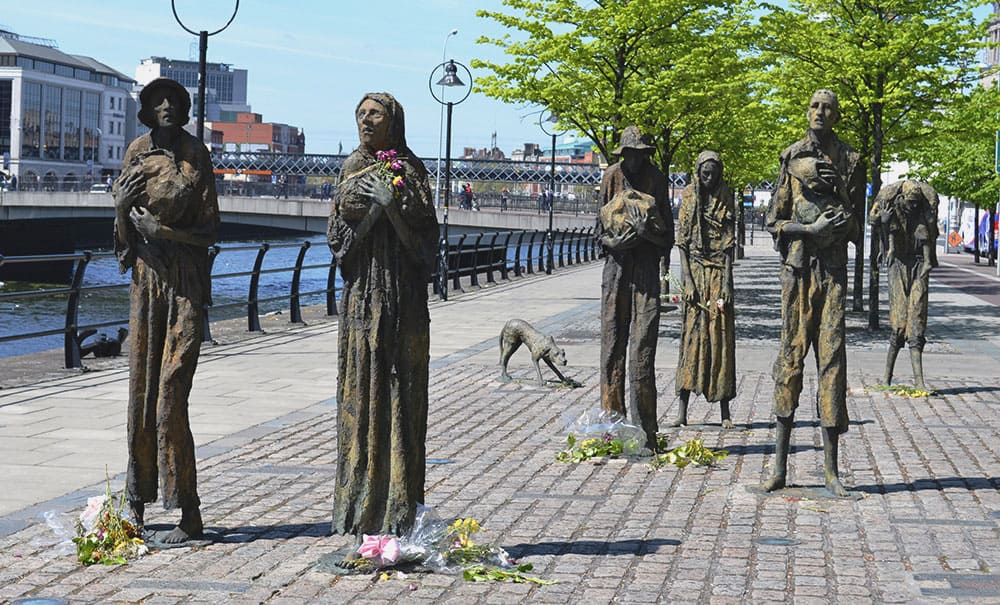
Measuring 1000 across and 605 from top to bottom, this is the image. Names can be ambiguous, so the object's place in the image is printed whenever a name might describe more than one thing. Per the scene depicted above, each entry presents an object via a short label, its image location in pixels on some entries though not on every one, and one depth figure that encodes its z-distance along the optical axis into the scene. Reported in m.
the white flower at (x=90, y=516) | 6.69
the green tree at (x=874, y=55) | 20.98
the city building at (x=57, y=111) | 134.12
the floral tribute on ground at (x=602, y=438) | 9.66
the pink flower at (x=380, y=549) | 6.27
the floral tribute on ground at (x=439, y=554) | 6.30
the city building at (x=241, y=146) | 193.59
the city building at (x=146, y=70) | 180.12
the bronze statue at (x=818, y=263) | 8.38
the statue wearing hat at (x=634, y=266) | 9.56
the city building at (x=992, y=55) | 98.11
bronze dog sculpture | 13.73
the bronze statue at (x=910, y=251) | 13.48
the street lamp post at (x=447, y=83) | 29.59
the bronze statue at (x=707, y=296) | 11.26
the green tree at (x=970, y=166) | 36.16
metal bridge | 94.99
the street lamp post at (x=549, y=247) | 39.31
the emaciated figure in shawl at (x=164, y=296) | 6.84
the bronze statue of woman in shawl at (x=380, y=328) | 6.24
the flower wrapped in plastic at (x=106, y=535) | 6.55
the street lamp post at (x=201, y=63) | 16.28
